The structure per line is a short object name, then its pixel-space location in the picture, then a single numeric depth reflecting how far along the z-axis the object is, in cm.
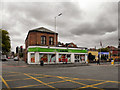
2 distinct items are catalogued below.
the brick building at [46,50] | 2309
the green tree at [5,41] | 4038
